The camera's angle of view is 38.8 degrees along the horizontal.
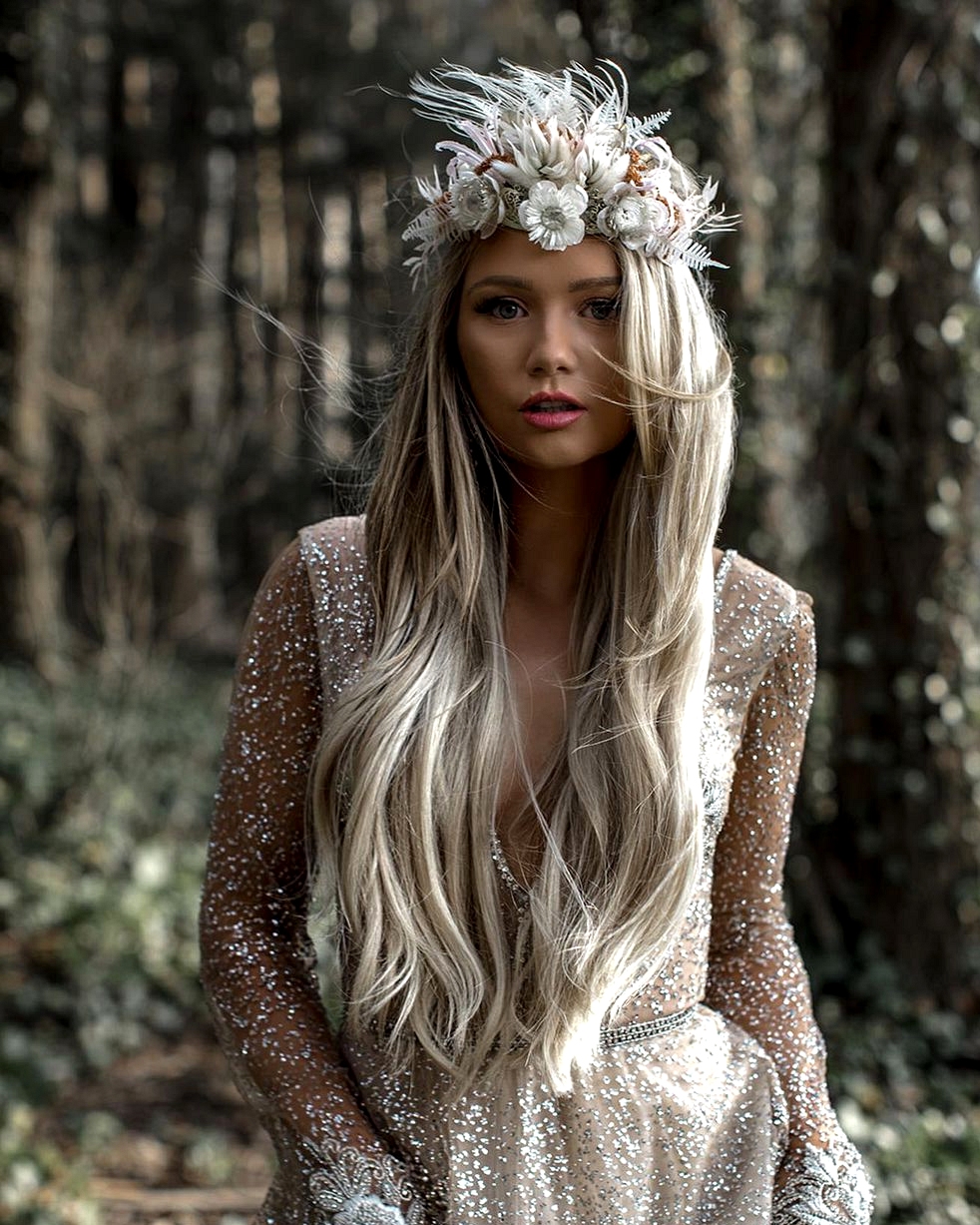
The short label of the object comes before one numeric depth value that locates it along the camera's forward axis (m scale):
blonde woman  1.55
